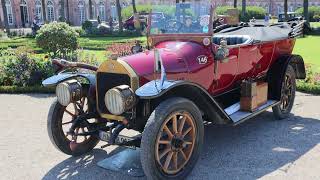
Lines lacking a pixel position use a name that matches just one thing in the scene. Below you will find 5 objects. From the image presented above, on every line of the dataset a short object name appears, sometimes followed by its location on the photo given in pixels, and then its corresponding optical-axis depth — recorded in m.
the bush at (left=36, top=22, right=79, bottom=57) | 11.52
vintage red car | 4.48
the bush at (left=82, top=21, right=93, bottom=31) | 31.47
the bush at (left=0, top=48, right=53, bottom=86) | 10.19
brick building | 45.75
